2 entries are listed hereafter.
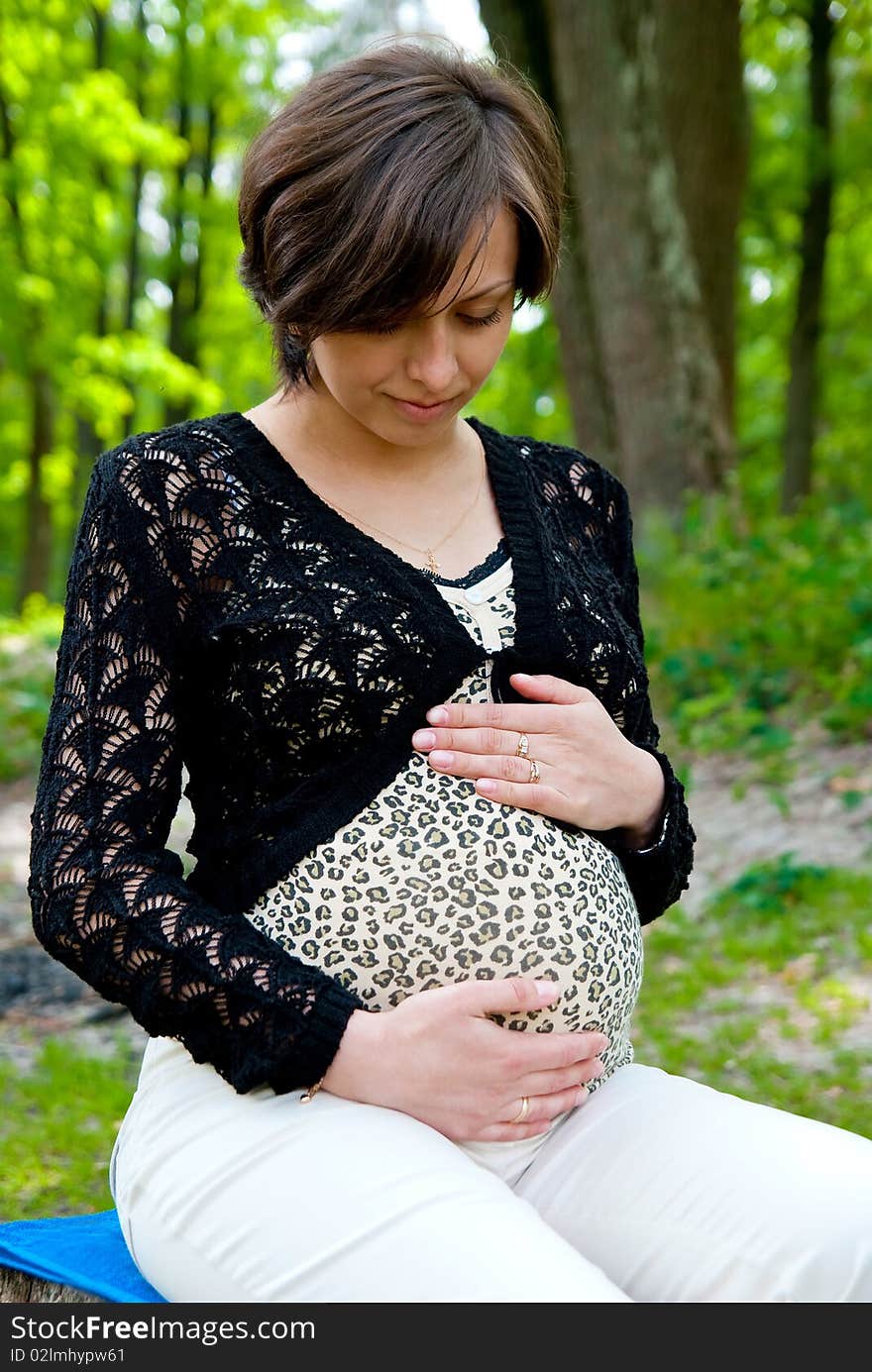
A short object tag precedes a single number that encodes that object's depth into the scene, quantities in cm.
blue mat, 177
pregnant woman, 161
